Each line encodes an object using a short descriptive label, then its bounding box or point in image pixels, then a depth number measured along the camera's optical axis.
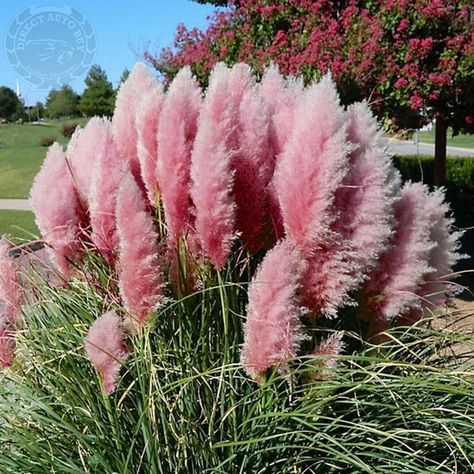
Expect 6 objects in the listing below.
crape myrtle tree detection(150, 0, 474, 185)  6.96
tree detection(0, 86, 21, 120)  58.09
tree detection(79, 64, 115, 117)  51.12
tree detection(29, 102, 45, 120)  61.78
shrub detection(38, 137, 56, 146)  35.55
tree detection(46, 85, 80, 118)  55.27
